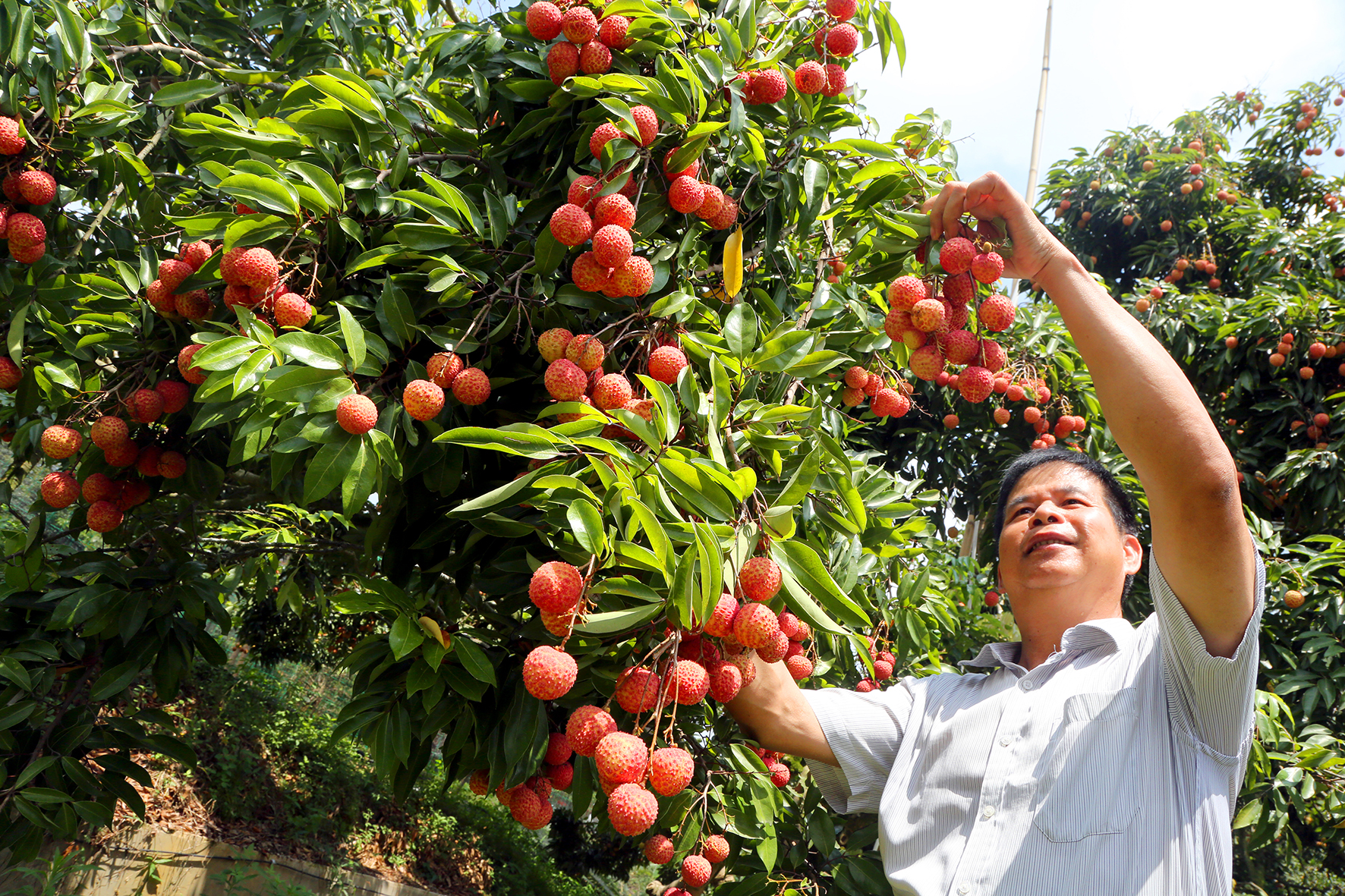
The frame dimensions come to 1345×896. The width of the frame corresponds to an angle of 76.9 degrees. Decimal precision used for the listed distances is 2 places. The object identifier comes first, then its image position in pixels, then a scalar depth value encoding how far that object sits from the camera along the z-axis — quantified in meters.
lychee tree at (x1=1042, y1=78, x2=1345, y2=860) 3.17
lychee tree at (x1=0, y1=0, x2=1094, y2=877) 1.05
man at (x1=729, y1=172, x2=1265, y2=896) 1.08
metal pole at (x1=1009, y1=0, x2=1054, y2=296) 5.13
